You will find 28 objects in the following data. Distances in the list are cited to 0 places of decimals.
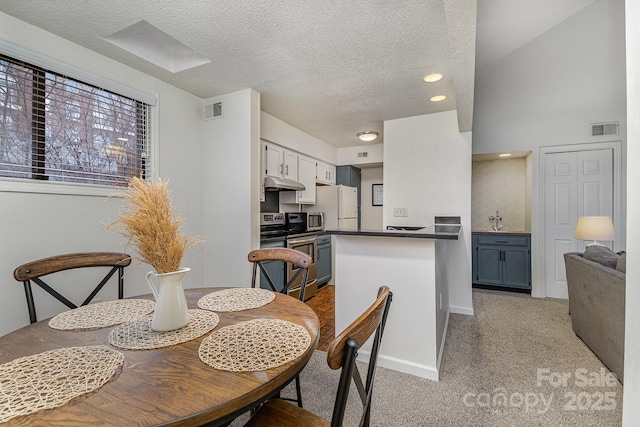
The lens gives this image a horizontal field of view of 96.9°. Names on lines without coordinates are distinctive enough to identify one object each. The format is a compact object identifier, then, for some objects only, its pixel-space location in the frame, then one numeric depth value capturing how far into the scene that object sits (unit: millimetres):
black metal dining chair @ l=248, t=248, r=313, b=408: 1719
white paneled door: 3713
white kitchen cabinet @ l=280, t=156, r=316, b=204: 4379
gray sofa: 1887
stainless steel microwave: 4414
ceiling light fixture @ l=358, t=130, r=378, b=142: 4115
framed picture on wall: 5781
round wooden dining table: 599
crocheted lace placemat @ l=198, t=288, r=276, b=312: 1275
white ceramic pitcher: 998
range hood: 3590
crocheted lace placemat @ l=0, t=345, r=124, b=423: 631
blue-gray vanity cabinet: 4084
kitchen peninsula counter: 2008
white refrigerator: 4801
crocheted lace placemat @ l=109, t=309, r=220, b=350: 923
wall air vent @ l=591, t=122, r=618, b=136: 3631
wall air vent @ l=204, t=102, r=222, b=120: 3027
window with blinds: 1873
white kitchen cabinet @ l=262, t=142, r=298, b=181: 3664
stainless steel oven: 3582
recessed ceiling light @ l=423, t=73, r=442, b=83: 2572
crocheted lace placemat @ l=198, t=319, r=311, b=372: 802
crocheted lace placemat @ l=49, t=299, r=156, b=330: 1089
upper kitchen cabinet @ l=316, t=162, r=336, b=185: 4871
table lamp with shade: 3018
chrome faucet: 4680
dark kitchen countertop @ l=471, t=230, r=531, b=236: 4091
